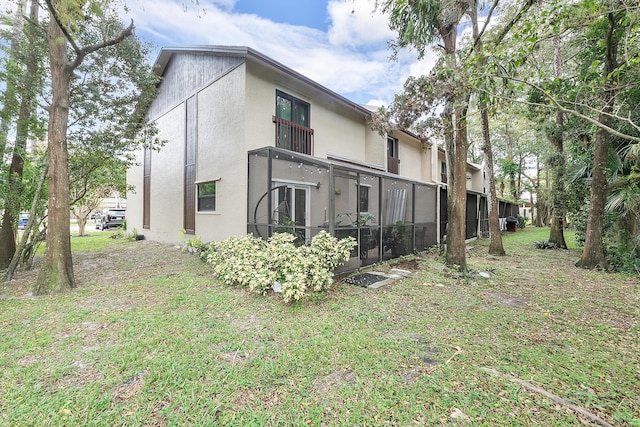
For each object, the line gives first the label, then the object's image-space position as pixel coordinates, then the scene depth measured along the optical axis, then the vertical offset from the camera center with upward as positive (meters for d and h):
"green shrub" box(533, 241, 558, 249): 9.96 -1.07
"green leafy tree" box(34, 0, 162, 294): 4.75 +2.78
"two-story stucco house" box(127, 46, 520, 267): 7.10 +1.55
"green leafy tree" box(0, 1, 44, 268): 6.03 +2.49
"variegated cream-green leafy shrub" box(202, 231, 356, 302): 4.49 -0.91
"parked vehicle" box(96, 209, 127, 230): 19.70 -0.44
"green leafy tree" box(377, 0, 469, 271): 6.05 +2.77
